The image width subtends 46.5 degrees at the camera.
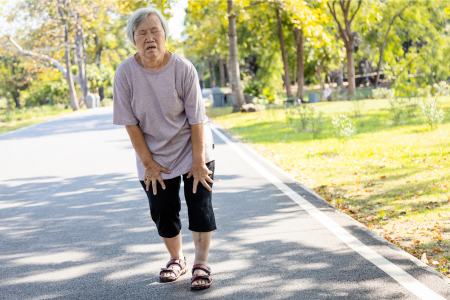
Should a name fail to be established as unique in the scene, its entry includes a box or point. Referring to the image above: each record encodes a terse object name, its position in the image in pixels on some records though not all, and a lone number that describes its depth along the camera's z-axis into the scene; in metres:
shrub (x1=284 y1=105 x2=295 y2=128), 15.18
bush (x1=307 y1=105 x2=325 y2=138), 12.59
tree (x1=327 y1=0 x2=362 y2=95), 28.11
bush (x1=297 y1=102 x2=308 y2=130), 13.84
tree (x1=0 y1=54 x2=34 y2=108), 50.69
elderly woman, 3.47
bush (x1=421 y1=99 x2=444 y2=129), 11.65
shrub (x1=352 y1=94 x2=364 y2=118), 17.14
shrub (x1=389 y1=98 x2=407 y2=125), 13.80
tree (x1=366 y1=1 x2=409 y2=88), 31.34
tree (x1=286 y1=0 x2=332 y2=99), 19.86
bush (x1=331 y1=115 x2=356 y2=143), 10.25
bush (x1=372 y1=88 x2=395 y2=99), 20.27
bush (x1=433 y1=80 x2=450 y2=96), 19.39
